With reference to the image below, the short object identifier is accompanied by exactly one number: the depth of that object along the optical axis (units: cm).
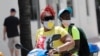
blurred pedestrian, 1649
